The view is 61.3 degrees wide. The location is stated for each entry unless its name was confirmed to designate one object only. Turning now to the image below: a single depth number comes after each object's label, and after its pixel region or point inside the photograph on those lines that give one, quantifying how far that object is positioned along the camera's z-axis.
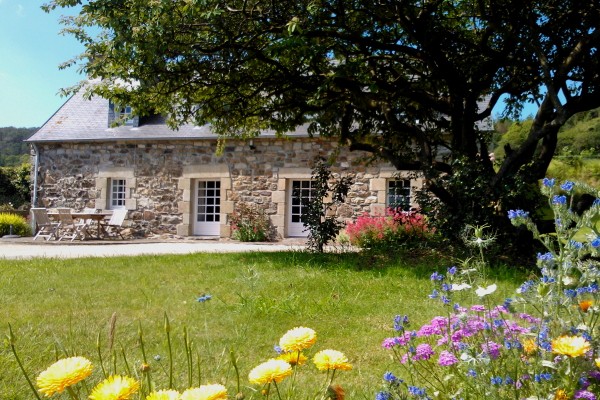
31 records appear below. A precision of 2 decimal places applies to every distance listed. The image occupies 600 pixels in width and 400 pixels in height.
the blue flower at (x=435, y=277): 2.05
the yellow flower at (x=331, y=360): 1.26
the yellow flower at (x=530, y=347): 1.80
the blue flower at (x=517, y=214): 1.79
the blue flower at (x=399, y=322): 1.96
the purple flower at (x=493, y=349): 1.85
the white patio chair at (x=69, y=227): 13.64
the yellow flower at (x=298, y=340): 1.27
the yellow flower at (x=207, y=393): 0.93
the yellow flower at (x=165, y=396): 0.95
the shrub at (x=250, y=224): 13.40
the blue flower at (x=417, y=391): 1.53
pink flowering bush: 9.78
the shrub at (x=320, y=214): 8.66
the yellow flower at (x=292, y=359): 1.30
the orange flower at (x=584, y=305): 1.76
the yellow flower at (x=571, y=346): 1.29
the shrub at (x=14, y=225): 15.48
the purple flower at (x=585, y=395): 1.50
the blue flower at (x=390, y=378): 1.54
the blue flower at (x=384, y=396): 1.50
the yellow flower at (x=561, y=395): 1.48
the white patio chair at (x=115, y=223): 14.26
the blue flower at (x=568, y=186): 1.76
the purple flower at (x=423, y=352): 1.93
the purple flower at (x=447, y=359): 1.84
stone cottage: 13.31
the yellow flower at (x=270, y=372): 1.11
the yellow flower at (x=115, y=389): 0.91
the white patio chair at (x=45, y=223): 13.86
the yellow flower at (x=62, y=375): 0.95
